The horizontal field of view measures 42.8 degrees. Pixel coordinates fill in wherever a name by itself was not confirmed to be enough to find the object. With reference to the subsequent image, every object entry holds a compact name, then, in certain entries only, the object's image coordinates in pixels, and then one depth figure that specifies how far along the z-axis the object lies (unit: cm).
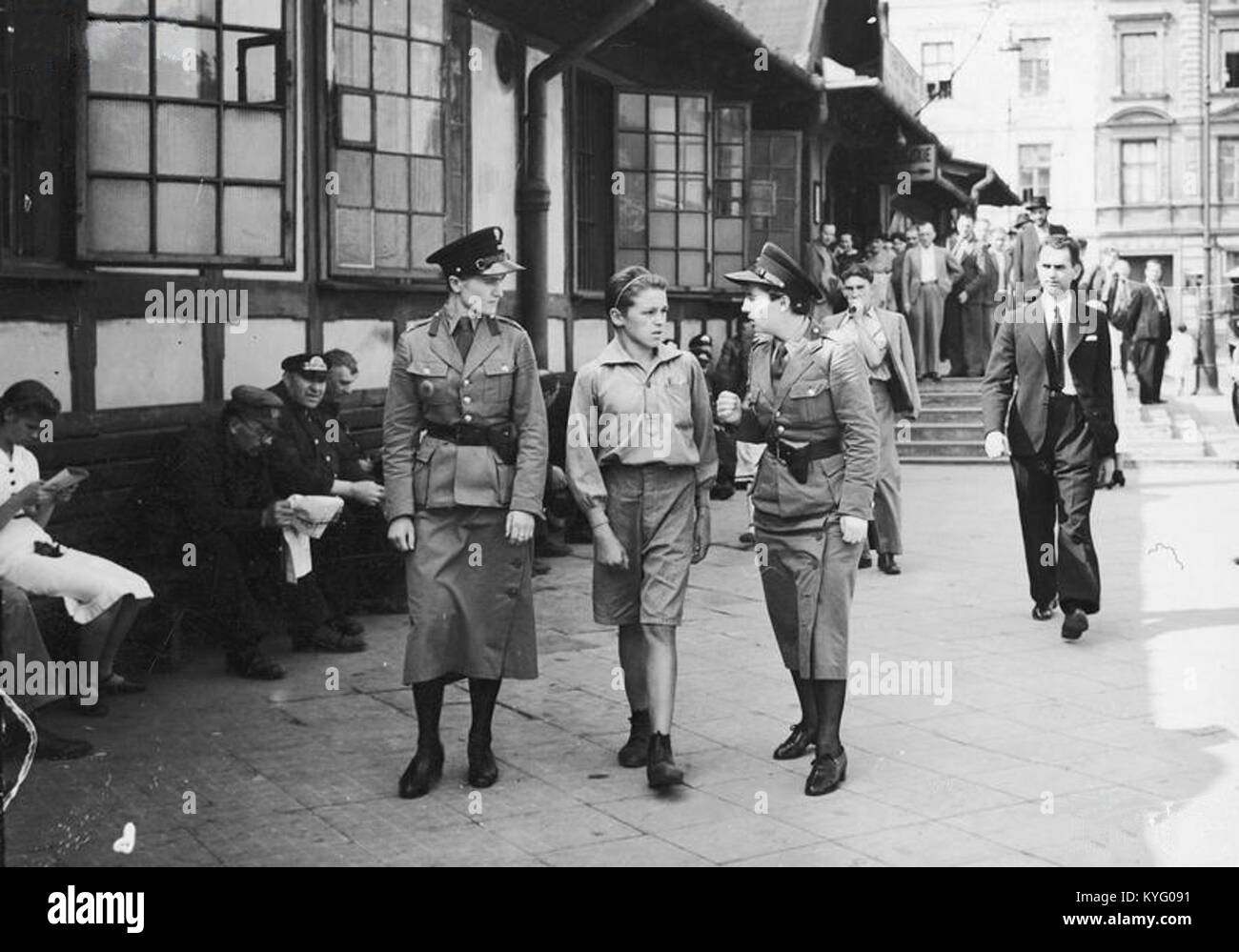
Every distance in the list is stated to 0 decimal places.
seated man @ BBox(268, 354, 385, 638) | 793
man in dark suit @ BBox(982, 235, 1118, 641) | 816
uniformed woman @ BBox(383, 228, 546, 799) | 571
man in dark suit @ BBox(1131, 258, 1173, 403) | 2125
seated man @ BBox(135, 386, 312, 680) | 748
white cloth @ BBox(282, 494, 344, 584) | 762
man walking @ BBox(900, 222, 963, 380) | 1922
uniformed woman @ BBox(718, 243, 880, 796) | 570
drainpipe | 1184
